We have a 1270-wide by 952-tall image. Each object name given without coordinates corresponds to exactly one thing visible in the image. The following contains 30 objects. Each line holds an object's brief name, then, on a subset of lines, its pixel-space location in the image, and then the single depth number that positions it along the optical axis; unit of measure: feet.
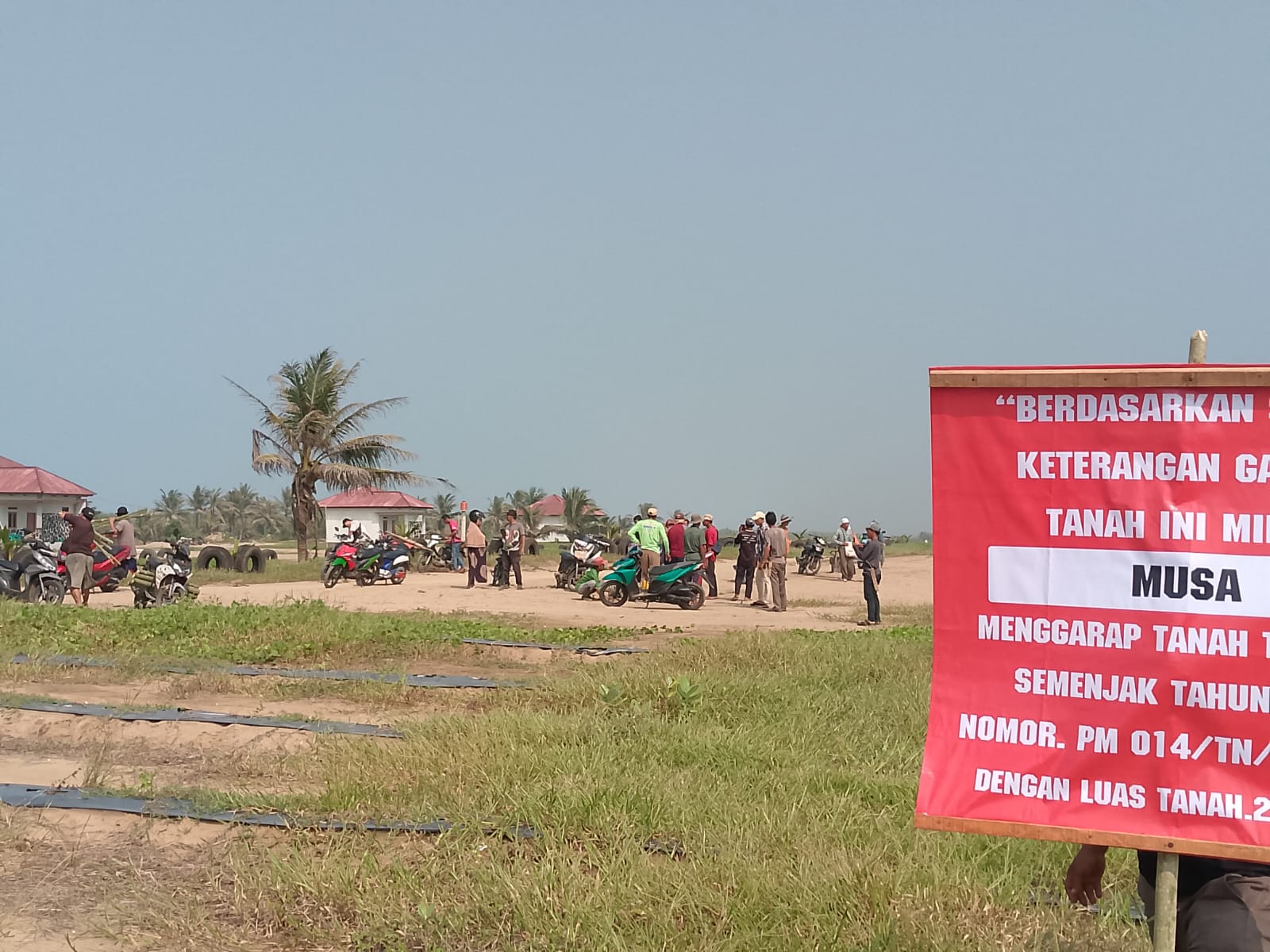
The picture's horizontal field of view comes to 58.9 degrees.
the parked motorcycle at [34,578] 60.90
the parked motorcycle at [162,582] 58.23
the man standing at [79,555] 57.72
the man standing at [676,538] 65.87
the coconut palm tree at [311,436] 119.85
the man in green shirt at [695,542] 67.72
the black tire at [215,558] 99.81
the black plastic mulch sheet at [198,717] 25.03
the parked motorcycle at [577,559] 74.02
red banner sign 8.98
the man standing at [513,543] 73.49
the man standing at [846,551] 92.12
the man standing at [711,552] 71.31
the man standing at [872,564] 51.80
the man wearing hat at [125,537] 61.41
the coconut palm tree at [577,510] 196.03
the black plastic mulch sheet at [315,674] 31.42
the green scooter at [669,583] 61.57
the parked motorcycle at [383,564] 80.12
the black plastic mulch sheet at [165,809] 16.56
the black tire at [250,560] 99.04
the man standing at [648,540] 62.39
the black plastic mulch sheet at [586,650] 38.86
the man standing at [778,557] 58.80
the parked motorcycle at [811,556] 99.35
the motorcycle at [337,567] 79.51
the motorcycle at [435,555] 102.53
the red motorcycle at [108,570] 62.54
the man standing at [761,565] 60.34
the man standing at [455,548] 100.99
